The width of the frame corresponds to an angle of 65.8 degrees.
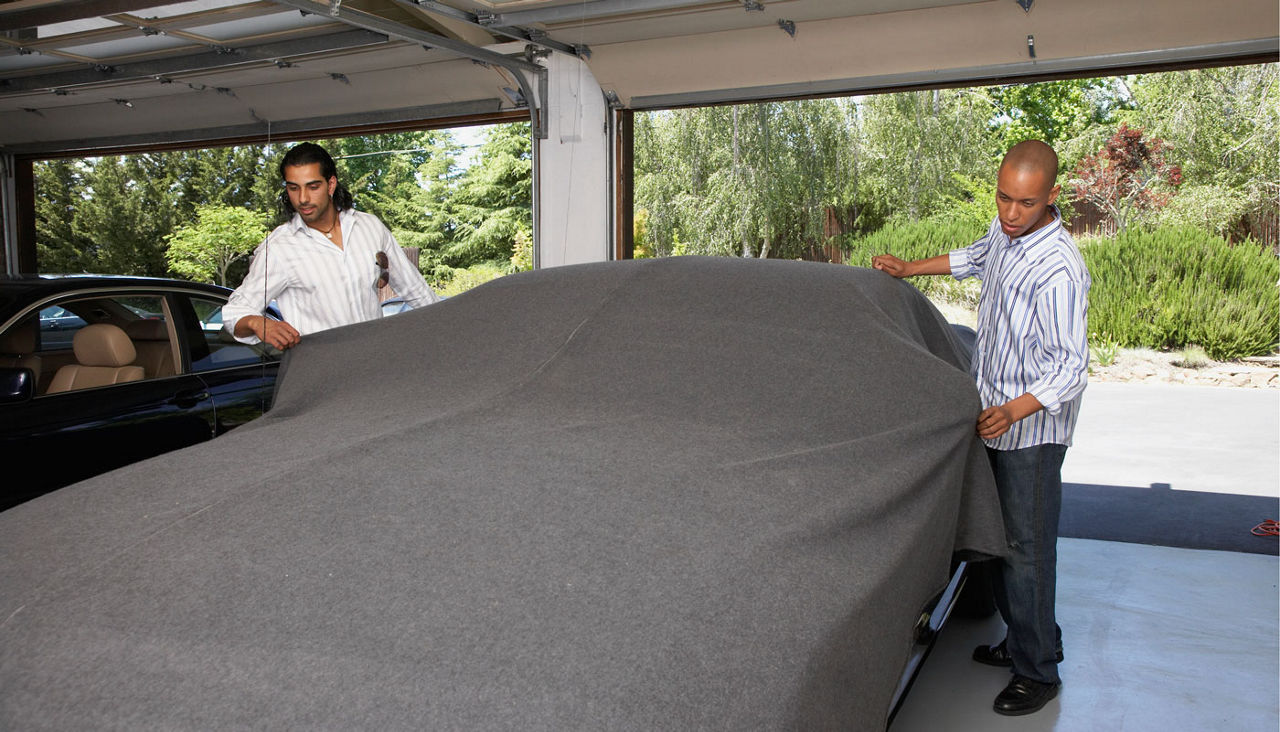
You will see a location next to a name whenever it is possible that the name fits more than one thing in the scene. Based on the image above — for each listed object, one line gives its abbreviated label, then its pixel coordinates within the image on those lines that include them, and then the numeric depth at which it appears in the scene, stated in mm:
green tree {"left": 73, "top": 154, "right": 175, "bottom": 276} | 21797
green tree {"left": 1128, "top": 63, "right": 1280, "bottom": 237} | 12758
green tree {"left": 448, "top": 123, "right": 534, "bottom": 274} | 23578
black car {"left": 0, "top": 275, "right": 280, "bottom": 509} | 3242
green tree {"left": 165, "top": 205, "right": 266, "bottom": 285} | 19828
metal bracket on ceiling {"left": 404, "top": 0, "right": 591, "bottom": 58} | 5875
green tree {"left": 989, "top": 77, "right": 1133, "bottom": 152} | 15734
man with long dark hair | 3164
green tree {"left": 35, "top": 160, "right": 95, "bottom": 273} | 22169
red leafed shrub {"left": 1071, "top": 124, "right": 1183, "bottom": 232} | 13344
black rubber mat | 4828
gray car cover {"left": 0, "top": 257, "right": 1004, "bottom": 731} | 1349
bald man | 2680
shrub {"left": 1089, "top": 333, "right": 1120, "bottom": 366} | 12102
